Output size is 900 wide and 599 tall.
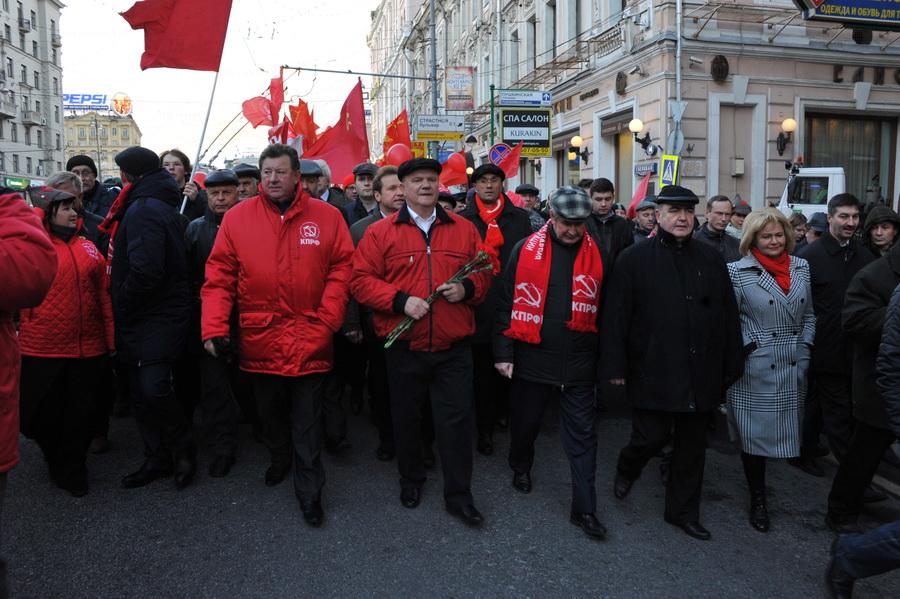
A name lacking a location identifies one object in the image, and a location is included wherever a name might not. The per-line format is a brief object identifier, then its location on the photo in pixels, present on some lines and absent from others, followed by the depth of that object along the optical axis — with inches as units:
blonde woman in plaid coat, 162.4
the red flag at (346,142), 441.4
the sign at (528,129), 532.4
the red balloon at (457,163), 411.2
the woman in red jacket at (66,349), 175.3
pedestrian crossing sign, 501.4
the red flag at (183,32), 239.8
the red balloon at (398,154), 397.1
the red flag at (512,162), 454.8
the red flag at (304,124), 507.5
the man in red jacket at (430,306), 166.9
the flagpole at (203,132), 246.5
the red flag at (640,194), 374.8
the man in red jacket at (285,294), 164.6
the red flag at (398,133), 512.1
